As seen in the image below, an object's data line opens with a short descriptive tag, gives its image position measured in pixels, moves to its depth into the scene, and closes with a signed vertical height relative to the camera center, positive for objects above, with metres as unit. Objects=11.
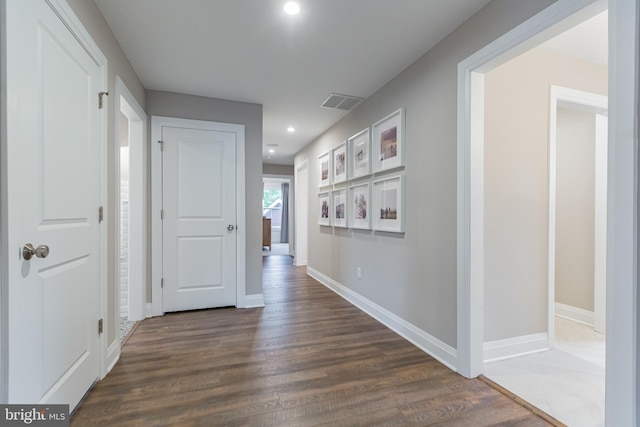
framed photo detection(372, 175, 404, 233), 2.58 +0.07
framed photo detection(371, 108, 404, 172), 2.59 +0.68
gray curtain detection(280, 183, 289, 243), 10.19 +0.21
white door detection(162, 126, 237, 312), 3.08 -0.07
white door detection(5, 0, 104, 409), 1.08 +0.03
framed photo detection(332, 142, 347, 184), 3.69 +0.65
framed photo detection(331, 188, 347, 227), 3.72 +0.05
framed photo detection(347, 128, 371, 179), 3.14 +0.68
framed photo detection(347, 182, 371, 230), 3.15 +0.07
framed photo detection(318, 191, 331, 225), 4.23 +0.06
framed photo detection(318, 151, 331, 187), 4.20 +0.65
